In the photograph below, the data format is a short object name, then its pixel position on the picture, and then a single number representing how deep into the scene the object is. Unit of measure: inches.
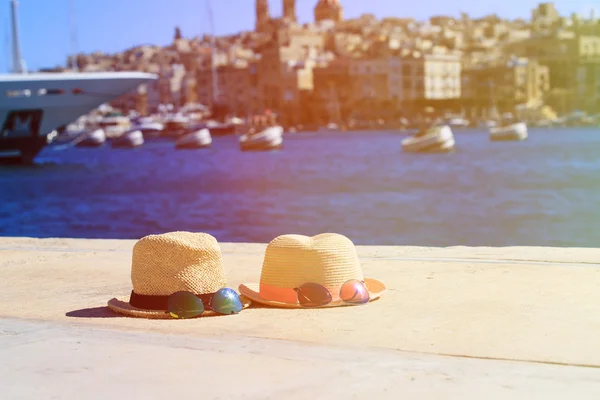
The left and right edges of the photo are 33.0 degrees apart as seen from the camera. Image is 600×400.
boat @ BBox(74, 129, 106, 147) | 2920.8
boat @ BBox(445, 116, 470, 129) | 3282.5
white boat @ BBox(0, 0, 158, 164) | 1483.8
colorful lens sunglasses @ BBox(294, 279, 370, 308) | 177.3
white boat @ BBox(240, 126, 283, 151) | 2416.3
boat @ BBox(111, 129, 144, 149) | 2760.8
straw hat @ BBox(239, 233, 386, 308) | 177.6
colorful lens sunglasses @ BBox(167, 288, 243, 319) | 170.9
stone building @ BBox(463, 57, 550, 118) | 3228.3
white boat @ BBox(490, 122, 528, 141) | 2481.5
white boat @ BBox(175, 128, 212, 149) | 2539.4
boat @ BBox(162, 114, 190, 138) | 3206.2
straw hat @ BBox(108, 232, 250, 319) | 171.9
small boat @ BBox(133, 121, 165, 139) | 3193.9
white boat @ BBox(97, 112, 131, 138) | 3270.2
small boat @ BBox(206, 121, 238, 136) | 3255.4
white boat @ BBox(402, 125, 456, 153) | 2047.2
